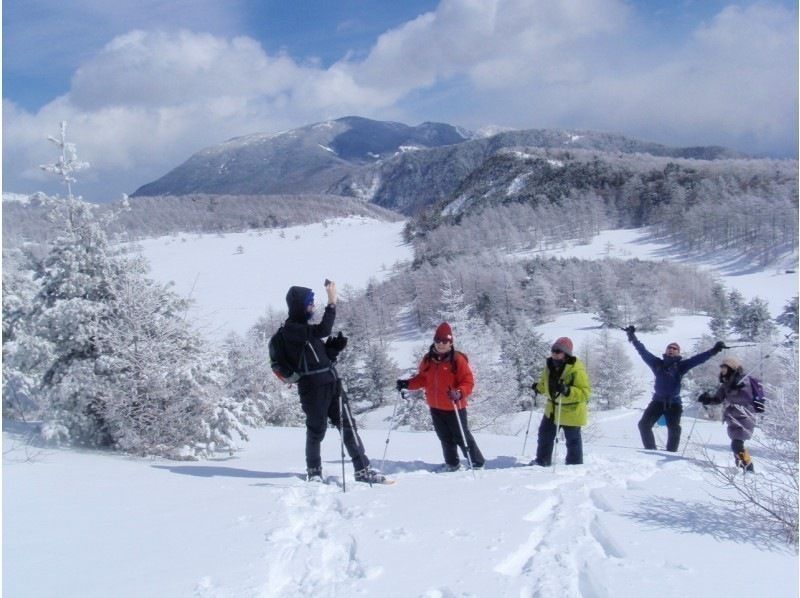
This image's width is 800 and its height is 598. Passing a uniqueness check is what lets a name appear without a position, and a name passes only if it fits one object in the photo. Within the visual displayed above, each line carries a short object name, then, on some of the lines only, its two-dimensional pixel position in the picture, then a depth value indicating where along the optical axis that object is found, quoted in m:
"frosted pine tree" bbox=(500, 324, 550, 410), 35.62
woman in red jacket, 6.73
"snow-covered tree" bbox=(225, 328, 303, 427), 15.51
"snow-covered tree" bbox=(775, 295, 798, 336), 48.79
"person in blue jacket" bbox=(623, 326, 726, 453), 8.48
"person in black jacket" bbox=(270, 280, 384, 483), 5.82
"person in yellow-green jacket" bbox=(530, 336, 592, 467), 6.79
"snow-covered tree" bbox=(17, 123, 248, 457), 8.21
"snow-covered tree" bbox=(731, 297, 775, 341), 48.44
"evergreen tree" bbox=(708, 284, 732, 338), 50.38
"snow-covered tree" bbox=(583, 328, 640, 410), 40.50
